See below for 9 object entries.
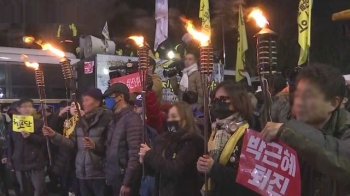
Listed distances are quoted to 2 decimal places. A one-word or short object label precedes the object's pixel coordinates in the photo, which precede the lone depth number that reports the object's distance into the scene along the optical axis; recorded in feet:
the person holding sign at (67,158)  21.51
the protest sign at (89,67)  31.63
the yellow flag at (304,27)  24.73
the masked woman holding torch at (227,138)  11.54
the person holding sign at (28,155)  23.80
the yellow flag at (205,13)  29.52
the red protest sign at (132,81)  20.29
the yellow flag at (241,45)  31.56
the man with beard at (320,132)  7.23
